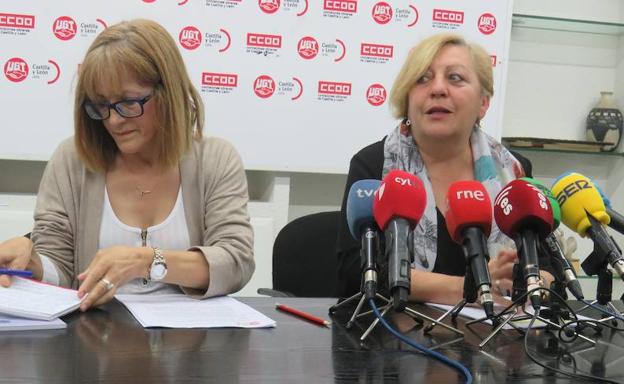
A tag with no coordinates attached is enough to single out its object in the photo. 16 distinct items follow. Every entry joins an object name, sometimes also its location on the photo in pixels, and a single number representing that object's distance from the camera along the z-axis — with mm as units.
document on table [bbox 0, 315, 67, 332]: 1168
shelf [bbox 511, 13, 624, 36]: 3402
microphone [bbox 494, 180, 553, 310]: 1120
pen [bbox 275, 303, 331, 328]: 1364
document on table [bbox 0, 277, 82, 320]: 1215
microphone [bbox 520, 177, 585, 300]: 1172
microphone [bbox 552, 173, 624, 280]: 1229
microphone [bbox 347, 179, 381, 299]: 1127
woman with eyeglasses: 1676
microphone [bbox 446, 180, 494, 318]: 1077
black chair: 2309
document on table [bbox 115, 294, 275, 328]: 1297
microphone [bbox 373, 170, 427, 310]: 1045
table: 991
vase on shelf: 3453
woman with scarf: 1986
